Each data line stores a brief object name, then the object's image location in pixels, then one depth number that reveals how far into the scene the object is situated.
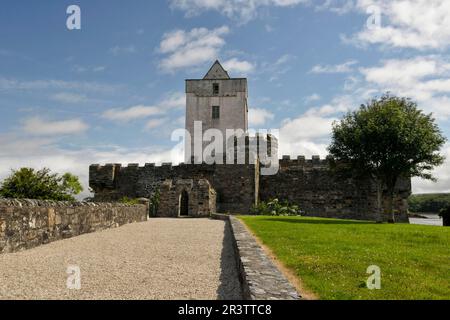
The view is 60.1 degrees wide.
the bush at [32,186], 21.20
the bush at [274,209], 27.07
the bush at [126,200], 24.12
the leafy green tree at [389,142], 19.12
